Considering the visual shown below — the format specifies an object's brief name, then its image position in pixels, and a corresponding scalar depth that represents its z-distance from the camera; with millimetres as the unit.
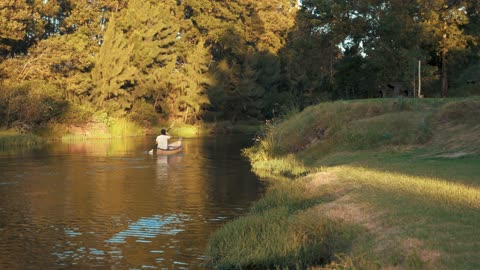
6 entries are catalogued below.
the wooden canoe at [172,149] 45719
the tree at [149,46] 86625
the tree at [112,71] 78188
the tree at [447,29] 51438
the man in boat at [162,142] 45781
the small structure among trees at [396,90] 58012
